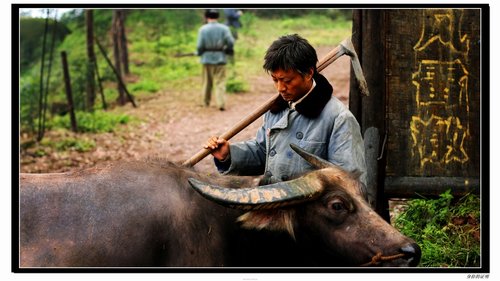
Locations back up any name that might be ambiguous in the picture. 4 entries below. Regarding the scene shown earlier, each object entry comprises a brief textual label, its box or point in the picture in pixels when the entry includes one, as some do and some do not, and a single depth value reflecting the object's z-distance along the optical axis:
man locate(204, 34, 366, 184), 5.00
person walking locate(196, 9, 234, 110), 16.02
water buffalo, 4.62
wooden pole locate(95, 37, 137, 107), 15.88
